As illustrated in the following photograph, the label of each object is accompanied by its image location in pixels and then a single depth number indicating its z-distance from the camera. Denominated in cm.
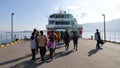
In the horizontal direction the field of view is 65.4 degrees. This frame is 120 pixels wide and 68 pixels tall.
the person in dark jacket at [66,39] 798
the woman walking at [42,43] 524
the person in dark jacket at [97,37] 876
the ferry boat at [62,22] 1466
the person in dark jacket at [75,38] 789
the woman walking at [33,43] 536
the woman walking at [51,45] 559
